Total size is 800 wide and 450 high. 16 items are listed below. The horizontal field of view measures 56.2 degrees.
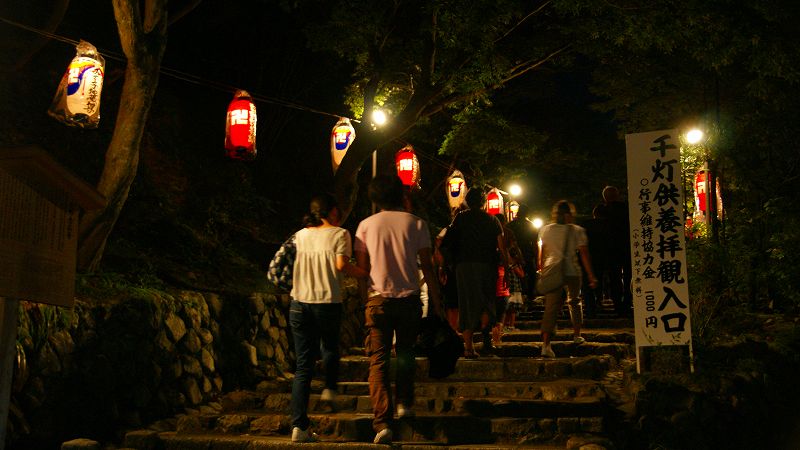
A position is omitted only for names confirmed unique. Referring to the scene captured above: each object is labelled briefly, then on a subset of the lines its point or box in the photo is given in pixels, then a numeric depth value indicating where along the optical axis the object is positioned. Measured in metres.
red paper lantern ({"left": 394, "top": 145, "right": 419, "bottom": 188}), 19.62
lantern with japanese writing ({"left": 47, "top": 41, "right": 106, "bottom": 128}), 10.52
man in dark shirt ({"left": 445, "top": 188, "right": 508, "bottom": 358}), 9.10
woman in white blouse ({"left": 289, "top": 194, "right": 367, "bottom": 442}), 7.07
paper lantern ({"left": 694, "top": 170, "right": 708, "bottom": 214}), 20.70
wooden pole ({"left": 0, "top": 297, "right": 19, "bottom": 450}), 4.70
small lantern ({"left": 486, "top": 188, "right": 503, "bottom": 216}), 28.00
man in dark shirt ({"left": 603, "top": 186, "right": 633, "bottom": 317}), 12.25
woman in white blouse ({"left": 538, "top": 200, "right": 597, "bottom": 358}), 9.98
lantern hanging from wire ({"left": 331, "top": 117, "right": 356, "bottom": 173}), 16.20
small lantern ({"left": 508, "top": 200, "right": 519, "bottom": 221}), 31.79
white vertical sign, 8.77
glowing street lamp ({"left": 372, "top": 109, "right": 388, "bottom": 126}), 15.66
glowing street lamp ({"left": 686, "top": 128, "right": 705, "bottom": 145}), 16.17
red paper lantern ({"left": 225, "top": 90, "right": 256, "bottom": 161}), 13.84
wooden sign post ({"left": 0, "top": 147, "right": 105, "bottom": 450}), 4.74
